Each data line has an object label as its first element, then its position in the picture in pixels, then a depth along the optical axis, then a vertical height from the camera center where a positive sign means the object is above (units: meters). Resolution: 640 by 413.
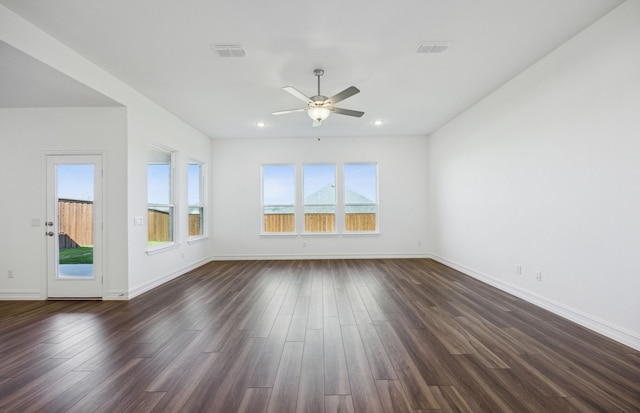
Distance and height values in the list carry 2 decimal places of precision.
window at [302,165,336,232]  7.04 +0.32
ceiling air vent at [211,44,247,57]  3.06 +1.75
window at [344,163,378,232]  7.02 +0.32
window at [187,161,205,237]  6.06 +0.34
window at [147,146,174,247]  4.71 +0.28
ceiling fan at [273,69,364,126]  3.36 +1.34
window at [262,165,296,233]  7.04 +0.32
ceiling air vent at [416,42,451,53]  3.04 +1.76
